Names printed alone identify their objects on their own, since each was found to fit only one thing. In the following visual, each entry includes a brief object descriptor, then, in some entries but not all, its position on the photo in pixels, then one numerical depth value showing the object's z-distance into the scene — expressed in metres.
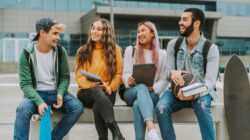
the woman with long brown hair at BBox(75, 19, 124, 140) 4.38
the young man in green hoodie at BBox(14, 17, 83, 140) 4.18
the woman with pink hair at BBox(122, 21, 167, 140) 4.21
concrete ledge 4.55
